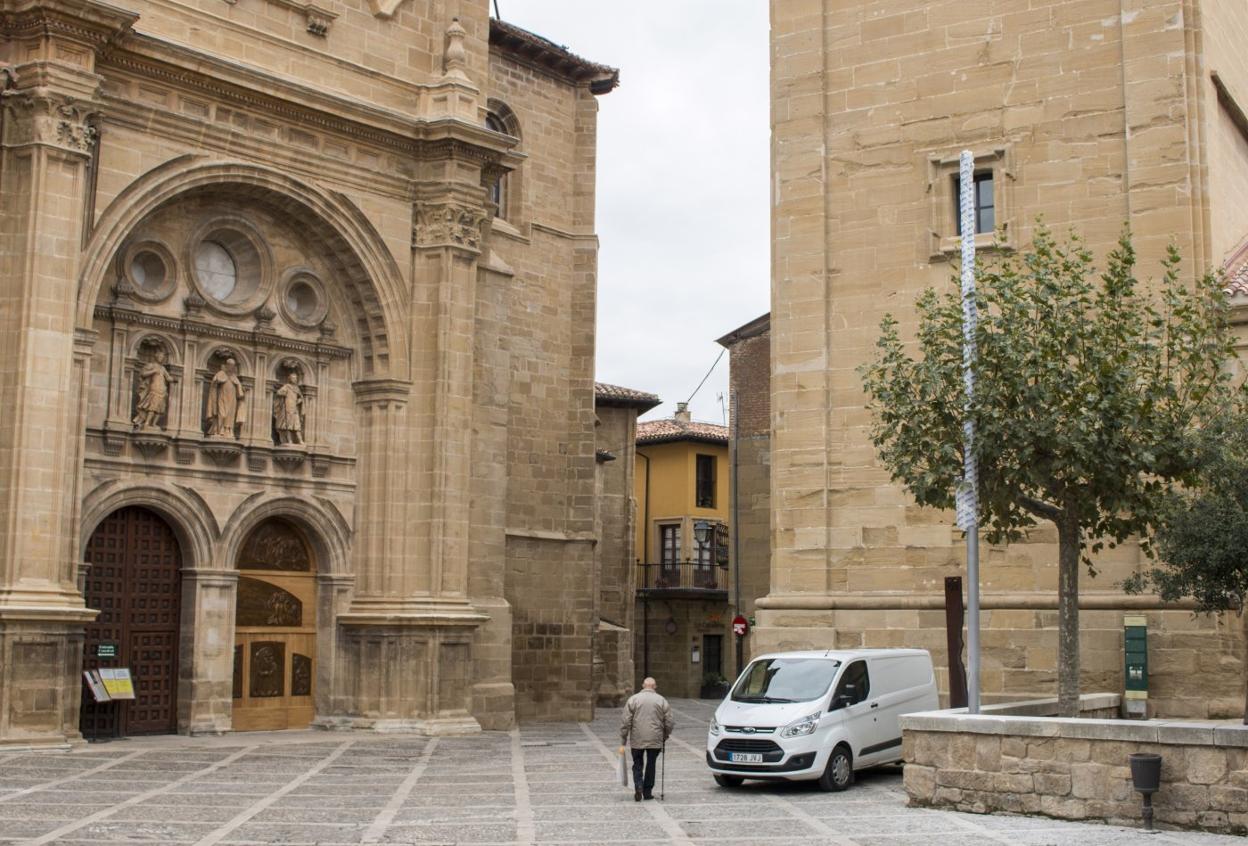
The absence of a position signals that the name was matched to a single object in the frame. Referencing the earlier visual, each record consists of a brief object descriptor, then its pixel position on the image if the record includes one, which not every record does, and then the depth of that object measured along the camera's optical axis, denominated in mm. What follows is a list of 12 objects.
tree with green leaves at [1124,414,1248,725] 16500
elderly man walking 16297
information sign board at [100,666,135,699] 23031
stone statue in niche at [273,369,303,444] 26031
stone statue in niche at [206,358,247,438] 24984
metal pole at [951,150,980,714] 16609
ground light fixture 13734
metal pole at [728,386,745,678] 45469
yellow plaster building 50969
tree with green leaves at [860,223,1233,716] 16906
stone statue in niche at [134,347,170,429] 23906
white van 17109
